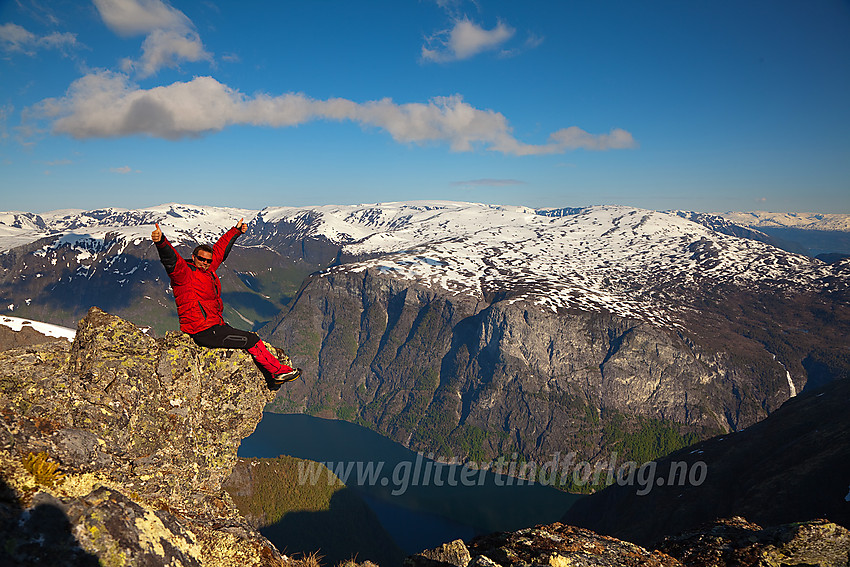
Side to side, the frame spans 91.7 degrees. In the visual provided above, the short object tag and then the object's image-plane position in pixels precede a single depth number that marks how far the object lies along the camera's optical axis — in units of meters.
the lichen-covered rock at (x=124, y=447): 8.04
